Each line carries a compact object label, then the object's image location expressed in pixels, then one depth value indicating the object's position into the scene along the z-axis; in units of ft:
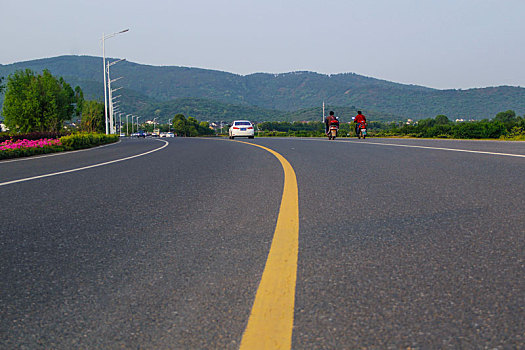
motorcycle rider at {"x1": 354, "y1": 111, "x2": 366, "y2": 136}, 90.99
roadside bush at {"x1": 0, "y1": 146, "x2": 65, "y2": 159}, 53.01
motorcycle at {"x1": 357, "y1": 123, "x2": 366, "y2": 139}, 91.15
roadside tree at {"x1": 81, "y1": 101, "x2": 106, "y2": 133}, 209.97
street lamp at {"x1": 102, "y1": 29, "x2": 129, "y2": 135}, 120.58
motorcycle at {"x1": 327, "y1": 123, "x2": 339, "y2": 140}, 86.12
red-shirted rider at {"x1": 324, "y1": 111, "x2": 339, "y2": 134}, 85.76
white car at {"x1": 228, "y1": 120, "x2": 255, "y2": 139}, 115.33
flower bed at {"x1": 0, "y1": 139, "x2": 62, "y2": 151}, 55.42
